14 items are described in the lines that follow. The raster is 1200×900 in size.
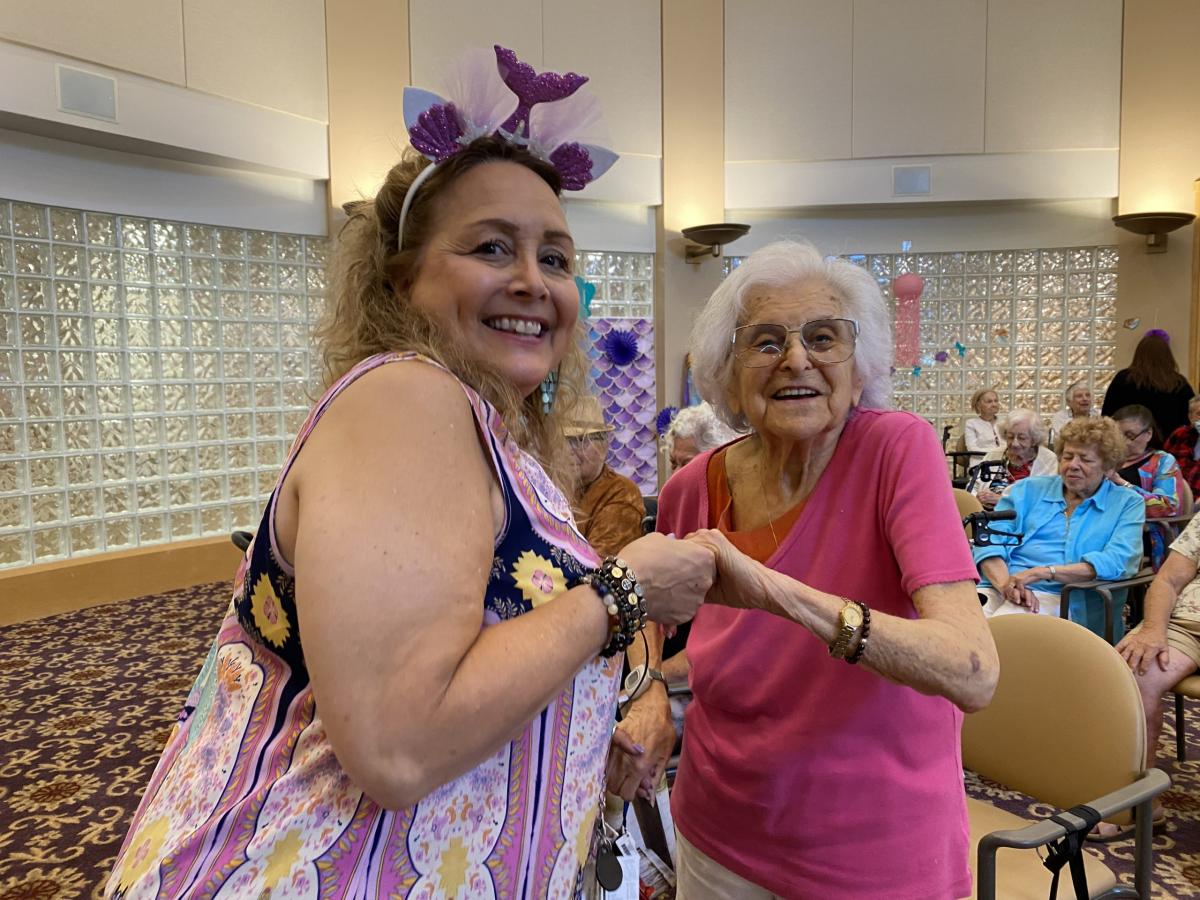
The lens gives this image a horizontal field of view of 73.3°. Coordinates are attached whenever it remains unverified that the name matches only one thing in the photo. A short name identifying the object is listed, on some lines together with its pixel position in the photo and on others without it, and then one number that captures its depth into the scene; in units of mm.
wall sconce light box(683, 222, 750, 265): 7277
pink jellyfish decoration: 8008
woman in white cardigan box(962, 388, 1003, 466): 7203
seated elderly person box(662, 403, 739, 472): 4234
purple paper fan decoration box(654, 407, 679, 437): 7249
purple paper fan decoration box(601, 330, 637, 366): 7398
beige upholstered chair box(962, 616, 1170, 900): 1533
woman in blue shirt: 3404
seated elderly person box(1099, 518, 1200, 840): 2781
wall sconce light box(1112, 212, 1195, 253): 7031
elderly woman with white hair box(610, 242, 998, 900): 1040
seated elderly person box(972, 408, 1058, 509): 4816
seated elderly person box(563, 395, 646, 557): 3199
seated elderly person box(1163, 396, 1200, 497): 5043
